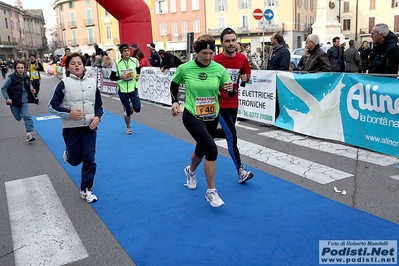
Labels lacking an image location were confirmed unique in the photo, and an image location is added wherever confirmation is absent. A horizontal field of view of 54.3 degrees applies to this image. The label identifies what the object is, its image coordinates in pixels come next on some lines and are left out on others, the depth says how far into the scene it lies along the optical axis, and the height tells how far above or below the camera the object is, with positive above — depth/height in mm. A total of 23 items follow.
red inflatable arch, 16141 +1694
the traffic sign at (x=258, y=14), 15539 +1558
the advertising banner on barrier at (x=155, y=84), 12945 -892
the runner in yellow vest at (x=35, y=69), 15873 -183
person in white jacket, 4637 -601
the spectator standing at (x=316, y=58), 7473 -143
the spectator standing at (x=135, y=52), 13189 +261
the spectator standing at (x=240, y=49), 11078 +156
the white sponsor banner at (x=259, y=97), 8617 -988
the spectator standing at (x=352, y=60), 13297 -360
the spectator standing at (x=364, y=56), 14361 -278
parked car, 21762 -169
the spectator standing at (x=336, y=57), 12883 -232
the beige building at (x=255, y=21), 50094 +4599
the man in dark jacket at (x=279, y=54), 8680 -25
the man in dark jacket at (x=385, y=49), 7113 -36
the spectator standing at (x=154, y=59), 14383 -10
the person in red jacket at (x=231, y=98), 4992 -549
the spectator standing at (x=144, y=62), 14703 -109
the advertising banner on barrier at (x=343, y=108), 6109 -1021
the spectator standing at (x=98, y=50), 19931 +576
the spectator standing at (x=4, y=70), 39588 -391
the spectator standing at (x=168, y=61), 12672 -96
